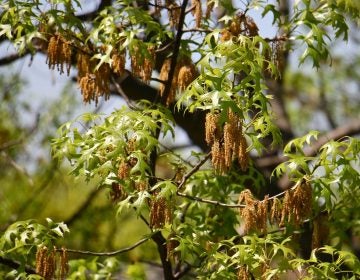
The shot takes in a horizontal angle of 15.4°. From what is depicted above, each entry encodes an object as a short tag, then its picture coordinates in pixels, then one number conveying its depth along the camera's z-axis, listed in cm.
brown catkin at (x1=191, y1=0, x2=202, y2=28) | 1053
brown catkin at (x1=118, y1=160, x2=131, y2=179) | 891
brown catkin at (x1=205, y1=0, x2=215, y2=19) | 1103
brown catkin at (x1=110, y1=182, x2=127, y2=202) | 922
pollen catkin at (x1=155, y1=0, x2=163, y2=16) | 1068
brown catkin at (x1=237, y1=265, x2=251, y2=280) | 862
